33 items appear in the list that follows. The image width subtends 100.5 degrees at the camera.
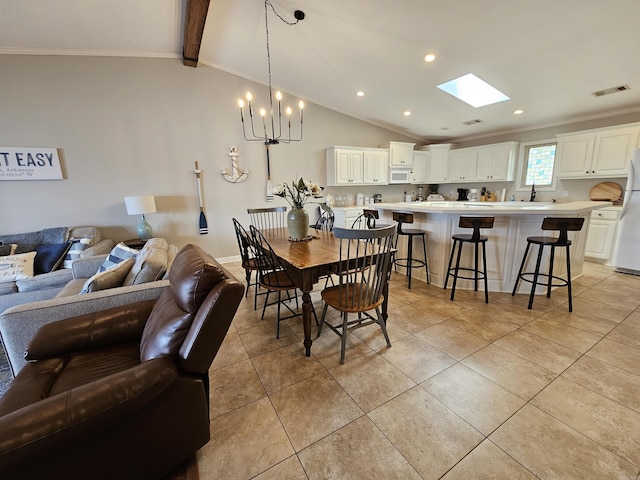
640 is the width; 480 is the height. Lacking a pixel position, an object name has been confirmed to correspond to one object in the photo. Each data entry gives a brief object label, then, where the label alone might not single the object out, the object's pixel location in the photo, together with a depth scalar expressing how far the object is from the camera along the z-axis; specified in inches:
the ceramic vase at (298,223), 109.5
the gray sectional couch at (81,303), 62.5
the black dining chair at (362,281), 75.4
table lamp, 147.4
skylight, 165.8
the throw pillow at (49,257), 120.3
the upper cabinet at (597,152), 158.4
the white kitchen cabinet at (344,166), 213.8
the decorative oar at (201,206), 175.7
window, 203.6
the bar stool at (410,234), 138.6
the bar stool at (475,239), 118.7
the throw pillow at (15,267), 111.8
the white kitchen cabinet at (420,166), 257.0
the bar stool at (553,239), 107.7
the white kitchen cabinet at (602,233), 163.6
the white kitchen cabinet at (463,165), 238.7
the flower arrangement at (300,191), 102.8
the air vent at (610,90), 140.1
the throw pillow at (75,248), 126.6
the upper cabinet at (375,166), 229.0
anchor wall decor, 183.5
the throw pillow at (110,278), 73.6
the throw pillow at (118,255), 98.5
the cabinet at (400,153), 238.2
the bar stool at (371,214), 143.7
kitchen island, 123.3
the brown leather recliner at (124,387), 35.9
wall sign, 135.3
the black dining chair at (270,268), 94.6
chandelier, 186.9
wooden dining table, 80.7
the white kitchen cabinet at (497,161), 215.9
